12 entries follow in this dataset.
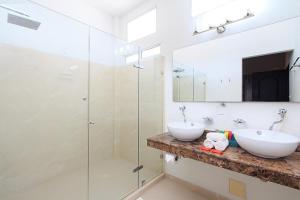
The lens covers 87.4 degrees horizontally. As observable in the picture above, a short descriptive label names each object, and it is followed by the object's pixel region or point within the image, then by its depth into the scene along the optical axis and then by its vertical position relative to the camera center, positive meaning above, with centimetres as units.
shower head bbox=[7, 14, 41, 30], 163 +86
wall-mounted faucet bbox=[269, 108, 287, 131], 139 -13
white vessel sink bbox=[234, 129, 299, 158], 100 -31
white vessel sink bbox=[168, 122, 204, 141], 146 -31
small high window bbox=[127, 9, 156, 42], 253 +126
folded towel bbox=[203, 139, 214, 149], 133 -37
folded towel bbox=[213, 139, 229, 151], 128 -37
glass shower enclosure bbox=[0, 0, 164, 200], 173 -13
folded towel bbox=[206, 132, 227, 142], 135 -32
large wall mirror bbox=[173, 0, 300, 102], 139 +36
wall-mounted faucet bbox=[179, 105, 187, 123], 206 -13
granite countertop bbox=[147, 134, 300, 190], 93 -43
